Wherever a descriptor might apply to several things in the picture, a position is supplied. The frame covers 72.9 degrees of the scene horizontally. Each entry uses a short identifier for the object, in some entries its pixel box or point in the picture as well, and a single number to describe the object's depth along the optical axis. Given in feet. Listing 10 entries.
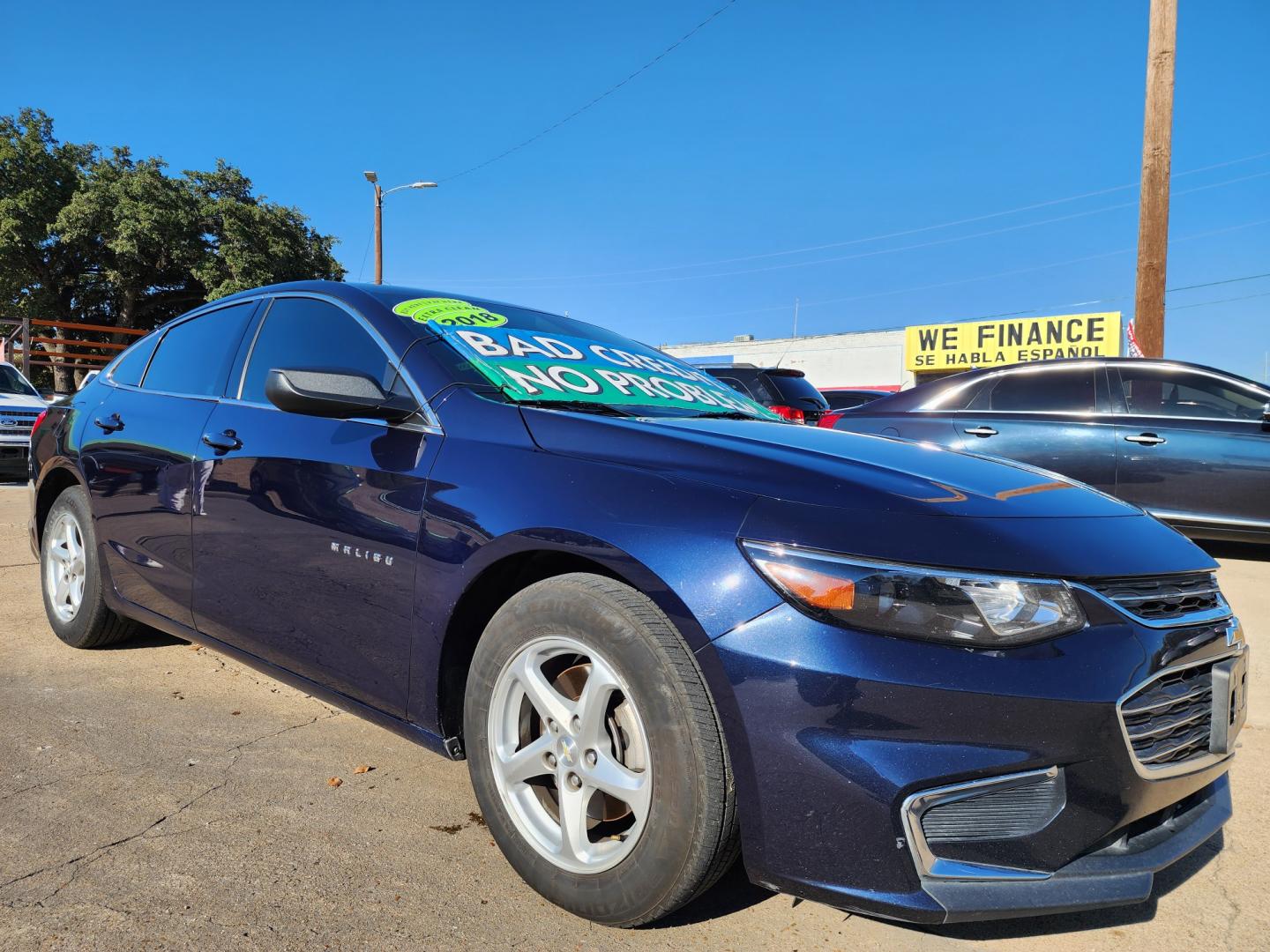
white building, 109.91
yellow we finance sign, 94.27
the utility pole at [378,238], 66.95
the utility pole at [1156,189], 28.71
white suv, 31.81
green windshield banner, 7.97
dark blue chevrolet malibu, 4.97
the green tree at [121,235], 83.56
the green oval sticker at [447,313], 8.56
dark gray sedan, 19.15
